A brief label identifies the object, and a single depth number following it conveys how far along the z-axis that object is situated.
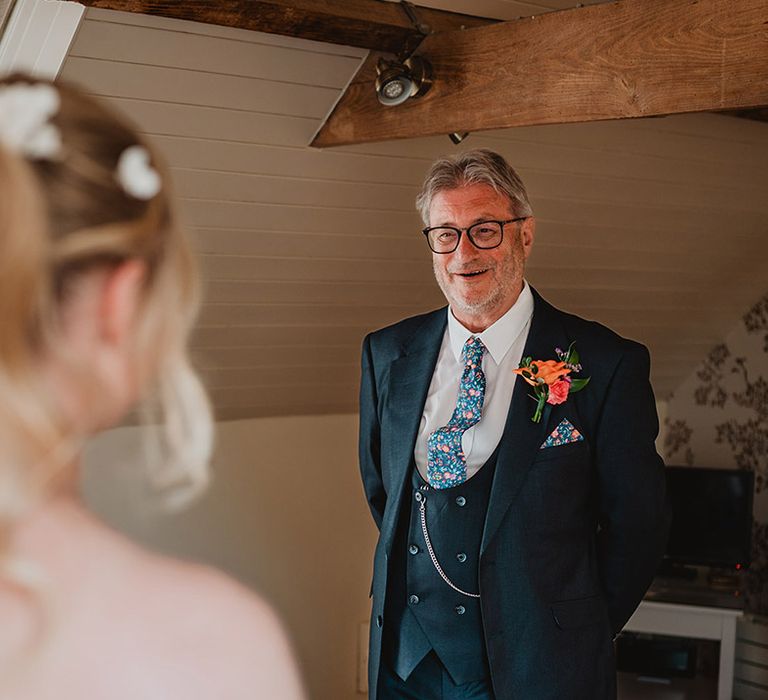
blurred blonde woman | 0.80
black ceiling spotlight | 2.76
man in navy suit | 2.16
